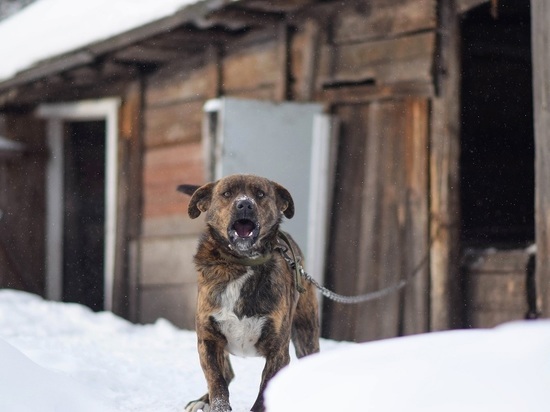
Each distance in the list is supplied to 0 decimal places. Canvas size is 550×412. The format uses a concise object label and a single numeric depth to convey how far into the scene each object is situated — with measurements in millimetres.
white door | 8617
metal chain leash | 7760
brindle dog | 4828
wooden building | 7730
